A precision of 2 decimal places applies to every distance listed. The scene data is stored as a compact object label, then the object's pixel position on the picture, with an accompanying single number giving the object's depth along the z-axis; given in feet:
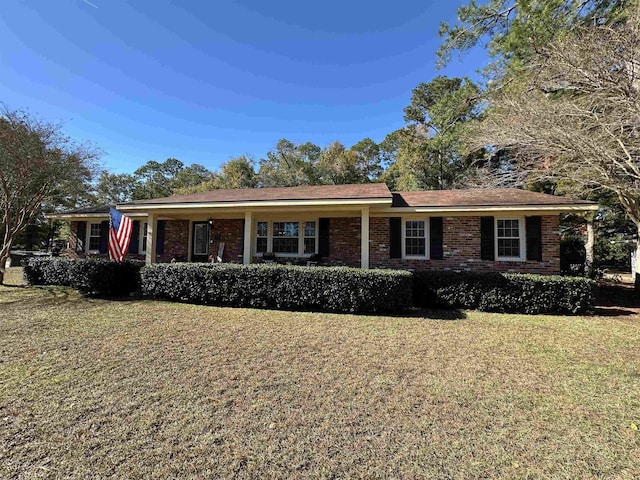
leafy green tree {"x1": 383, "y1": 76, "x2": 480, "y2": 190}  73.31
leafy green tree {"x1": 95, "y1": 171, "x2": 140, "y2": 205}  120.18
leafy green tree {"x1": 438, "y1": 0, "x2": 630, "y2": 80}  32.50
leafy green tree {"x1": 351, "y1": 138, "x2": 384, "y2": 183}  100.12
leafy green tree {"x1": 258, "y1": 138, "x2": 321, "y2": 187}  101.04
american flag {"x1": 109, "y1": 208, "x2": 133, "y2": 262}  30.35
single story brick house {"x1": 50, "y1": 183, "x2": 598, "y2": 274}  32.17
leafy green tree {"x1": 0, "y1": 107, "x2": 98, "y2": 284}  33.96
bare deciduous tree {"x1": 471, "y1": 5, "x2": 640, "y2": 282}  24.39
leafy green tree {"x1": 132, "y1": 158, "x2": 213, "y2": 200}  130.11
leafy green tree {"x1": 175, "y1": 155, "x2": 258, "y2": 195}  106.73
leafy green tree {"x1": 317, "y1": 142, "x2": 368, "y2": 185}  97.76
